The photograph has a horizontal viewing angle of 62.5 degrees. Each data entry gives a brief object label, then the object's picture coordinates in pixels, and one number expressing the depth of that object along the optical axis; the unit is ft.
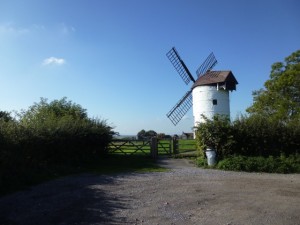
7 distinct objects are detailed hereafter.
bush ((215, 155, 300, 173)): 39.30
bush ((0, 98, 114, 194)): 29.62
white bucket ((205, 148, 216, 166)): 43.92
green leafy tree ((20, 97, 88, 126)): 65.71
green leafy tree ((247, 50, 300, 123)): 75.56
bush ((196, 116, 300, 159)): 45.92
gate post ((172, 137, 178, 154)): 59.65
